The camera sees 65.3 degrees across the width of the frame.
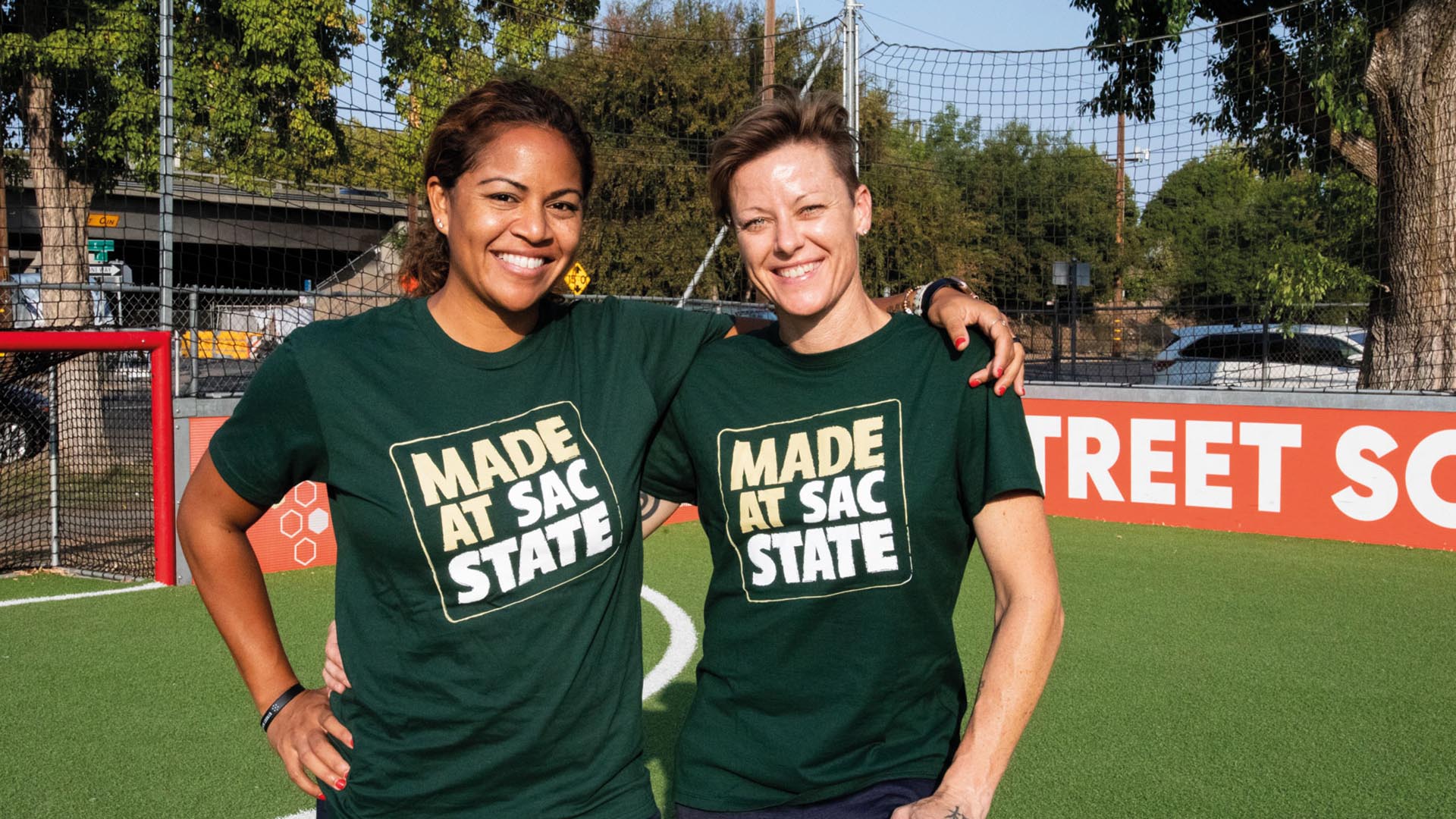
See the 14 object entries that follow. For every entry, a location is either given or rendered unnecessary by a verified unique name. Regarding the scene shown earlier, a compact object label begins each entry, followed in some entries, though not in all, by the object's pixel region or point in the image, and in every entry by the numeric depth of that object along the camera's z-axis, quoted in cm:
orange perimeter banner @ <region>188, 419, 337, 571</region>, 789
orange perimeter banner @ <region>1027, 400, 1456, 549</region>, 880
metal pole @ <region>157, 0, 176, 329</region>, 779
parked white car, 1155
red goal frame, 755
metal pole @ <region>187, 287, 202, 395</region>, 792
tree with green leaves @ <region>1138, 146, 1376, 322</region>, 1245
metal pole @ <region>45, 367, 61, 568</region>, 837
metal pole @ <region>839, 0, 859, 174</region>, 1159
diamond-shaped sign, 1505
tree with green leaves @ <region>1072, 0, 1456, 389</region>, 1001
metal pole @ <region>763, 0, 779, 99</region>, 1090
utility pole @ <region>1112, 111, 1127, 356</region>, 1132
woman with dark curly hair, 202
